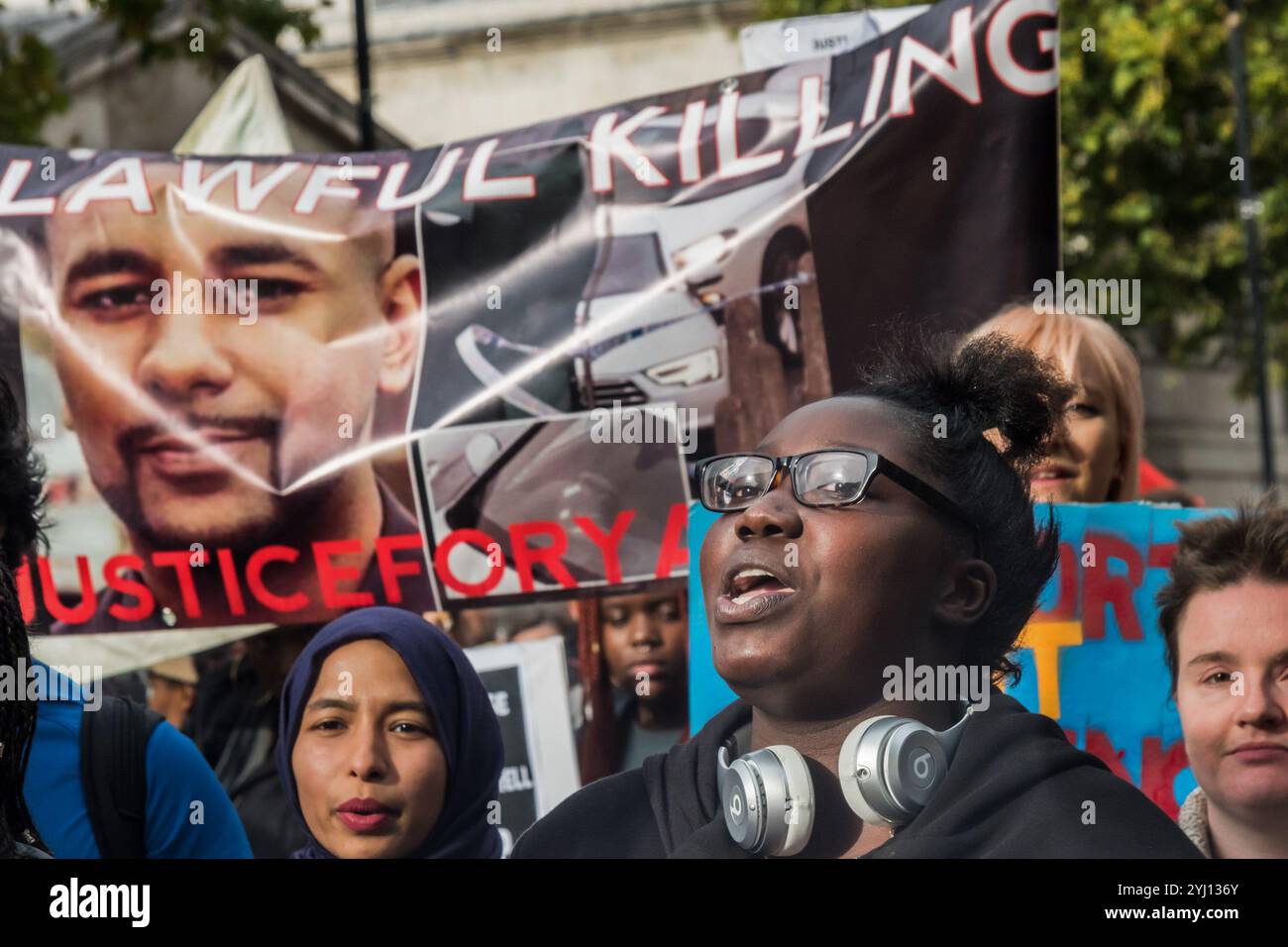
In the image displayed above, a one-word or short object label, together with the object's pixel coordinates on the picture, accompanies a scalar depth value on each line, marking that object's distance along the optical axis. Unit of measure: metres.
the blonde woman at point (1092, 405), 3.56
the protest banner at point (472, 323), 3.82
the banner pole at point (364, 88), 6.63
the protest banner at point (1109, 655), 3.02
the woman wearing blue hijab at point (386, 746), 3.08
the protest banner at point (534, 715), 3.68
